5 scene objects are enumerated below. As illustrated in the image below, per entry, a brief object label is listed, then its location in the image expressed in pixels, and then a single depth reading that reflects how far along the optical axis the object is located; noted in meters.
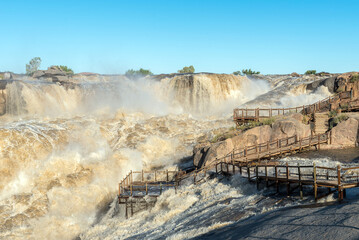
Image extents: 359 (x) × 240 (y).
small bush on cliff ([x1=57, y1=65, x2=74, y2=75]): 118.88
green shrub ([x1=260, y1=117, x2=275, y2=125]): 29.02
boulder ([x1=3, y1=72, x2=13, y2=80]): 70.97
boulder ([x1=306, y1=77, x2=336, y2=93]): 49.57
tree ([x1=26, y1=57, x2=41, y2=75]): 116.49
